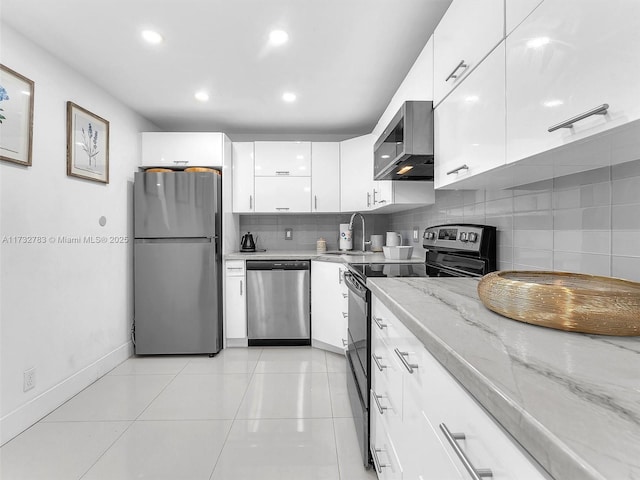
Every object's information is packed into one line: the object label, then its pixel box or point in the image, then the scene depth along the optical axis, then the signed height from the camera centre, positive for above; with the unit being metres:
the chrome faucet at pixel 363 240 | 3.39 +0.00
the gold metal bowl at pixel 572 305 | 0.65 -0.14
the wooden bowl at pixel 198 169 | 3.08 +0.71
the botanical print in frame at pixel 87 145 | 2.21 +0.73
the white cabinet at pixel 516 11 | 0.85 +0.66
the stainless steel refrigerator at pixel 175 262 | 2.89 -0.20
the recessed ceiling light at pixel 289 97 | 2.68 +1.26
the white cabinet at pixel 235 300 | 3.13 -0.60
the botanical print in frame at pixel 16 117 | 1.73 +0.71
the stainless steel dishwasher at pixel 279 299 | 3.12 -0.59
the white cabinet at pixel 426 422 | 0.46 -0.38
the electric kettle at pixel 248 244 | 3.53 -0.04
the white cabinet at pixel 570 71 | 0.61 +0.39
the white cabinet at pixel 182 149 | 3.08 +0.91
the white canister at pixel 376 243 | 3.53 -0.03
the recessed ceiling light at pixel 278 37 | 1.87 +1.25
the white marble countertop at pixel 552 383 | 0.32 -0.21
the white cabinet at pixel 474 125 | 1.02 +0.44
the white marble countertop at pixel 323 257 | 2.67 -0.15
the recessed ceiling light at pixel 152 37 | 1.87 +1.25
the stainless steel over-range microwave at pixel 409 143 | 1.60 +0.55
